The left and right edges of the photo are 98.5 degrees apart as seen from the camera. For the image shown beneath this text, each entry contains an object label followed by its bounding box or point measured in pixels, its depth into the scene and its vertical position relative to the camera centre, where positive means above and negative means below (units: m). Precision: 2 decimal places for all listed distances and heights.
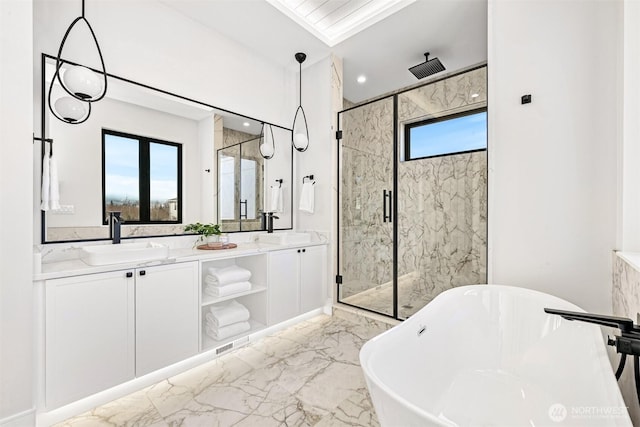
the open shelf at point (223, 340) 2.13 -1.03
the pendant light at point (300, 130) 3.13 +0.98
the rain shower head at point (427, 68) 2.94 +1.59
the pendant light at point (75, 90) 1.62 +0.73
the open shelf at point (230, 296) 2.15 -0.69
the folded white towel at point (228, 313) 2.24 -0.85
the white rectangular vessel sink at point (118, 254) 1.60 -0.26
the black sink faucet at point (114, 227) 1.95 -0.11
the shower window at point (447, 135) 2.54 +0.79
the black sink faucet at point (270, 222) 3.01 -0.11
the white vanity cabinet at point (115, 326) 1.45 -0.68
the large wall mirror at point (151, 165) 1.80 +0.38
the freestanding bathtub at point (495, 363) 1.10 -0.75
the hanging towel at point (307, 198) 3.14 +0.16
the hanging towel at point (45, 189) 1.65 +0.14
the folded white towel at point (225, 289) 2.25 -0.64
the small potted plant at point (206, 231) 2.40 -0.17
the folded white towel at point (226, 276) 2.27 -0.53
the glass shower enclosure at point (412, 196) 2.62 +0.17
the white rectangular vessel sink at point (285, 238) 2.72 -0.27
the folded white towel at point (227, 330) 2.22 -0.98
